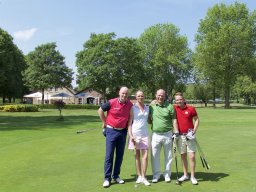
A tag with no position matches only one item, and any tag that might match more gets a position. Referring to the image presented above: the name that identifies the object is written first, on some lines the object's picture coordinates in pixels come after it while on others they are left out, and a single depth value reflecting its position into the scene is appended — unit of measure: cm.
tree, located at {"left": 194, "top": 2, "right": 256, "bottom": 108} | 7556
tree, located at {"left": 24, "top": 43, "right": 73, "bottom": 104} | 8431
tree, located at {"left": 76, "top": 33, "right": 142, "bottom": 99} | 7806
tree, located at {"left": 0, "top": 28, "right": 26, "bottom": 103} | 6701
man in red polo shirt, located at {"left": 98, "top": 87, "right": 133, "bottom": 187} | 862
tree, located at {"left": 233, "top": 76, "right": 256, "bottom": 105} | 9188
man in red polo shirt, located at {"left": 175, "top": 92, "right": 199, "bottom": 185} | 873
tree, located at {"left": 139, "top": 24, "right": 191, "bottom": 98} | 9244
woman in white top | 863
